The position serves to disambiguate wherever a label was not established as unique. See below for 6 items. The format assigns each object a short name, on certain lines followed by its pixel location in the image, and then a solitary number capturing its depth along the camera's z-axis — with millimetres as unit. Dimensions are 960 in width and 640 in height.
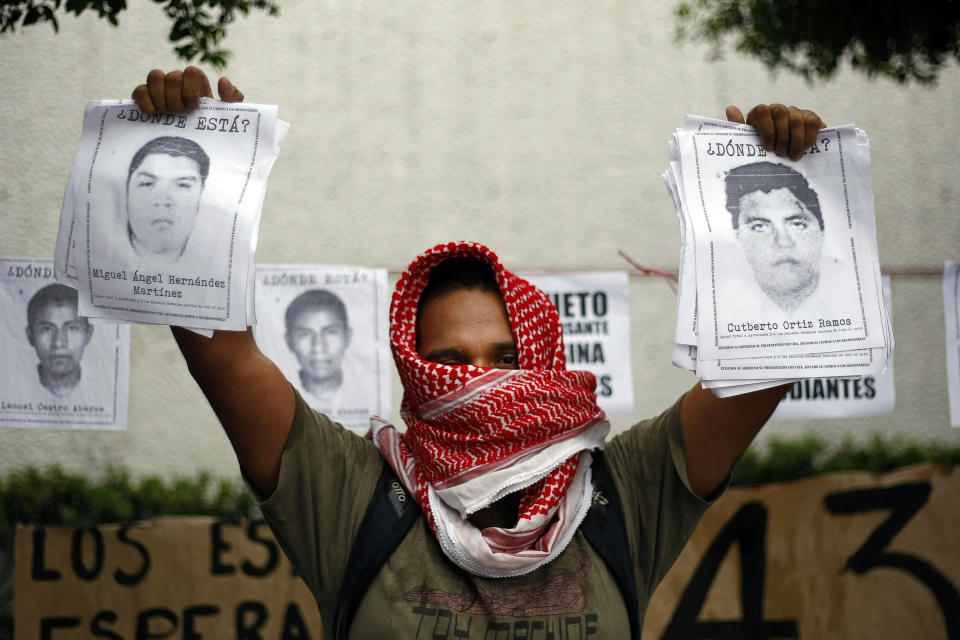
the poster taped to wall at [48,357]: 3312
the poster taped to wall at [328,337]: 3424
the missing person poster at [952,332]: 3822
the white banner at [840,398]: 3703
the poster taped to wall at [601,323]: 3631
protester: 1627
